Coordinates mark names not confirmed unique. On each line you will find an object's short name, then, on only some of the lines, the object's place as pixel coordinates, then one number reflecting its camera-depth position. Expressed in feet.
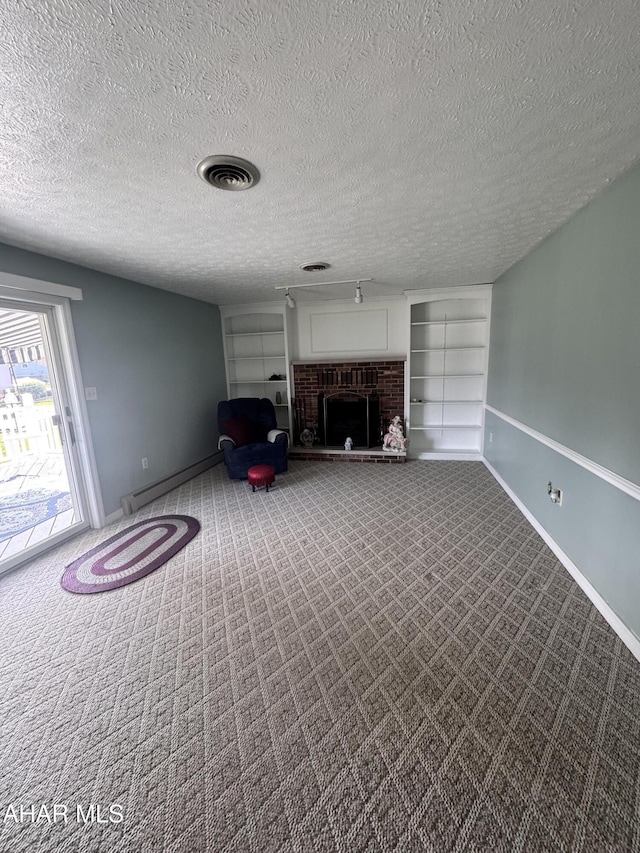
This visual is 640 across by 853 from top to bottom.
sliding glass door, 8.11
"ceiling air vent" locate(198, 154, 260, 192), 4.61
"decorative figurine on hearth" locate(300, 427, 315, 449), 16.52
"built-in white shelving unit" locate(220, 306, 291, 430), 17.01
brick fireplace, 15.65
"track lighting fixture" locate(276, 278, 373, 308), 12.18
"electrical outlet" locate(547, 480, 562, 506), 7.64
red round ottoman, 11.95
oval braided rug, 7.45
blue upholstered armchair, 13.37
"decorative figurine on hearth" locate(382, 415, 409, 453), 15.03
